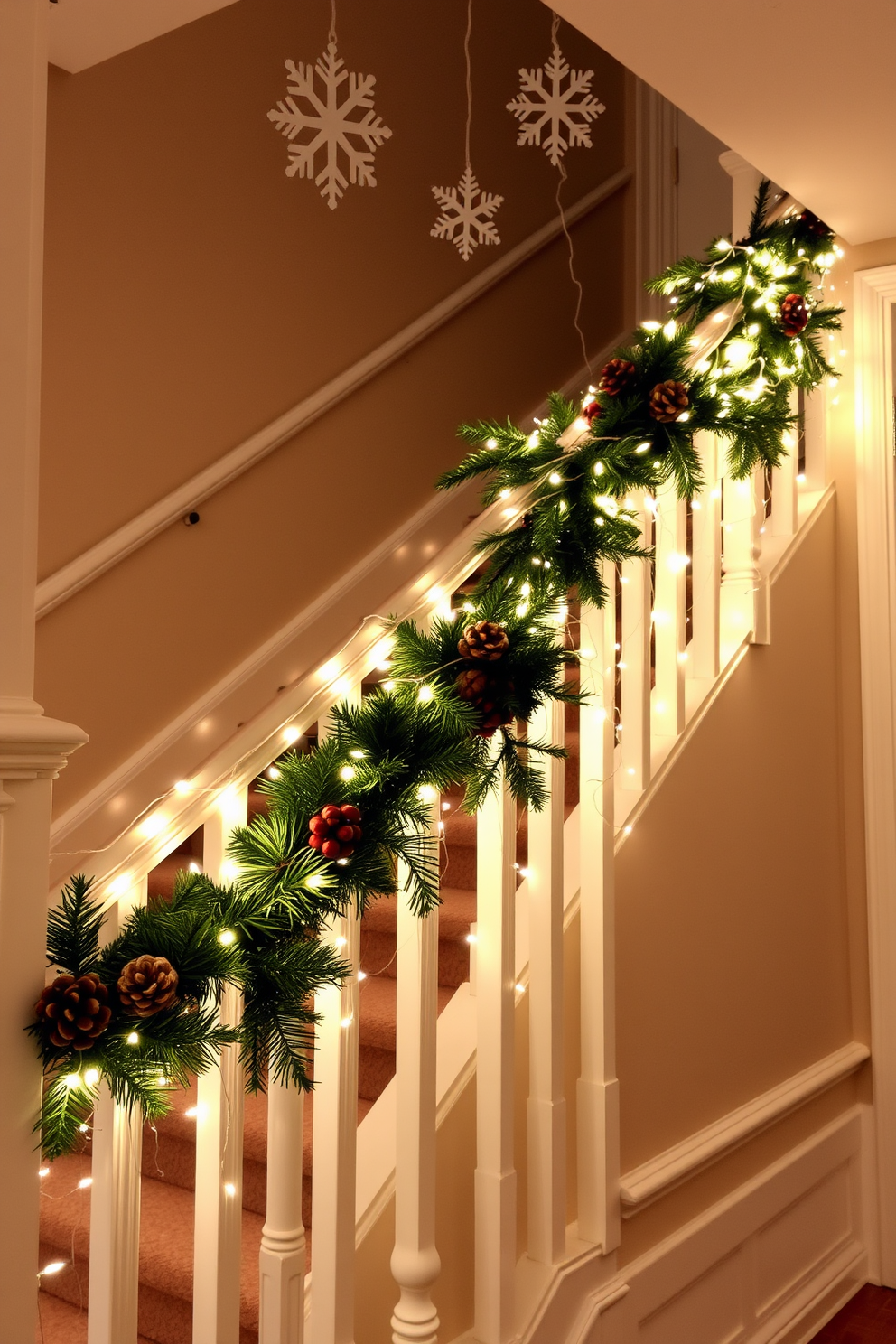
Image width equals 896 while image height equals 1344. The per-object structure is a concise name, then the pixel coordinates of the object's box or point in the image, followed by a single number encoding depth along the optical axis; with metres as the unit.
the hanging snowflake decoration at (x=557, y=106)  1.86
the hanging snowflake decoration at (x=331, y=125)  1.59
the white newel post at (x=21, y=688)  1.04
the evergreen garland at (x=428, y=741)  1.18
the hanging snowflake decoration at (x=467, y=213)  1.89
